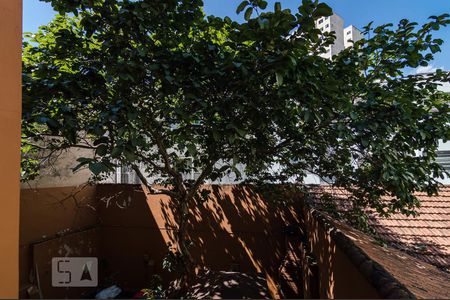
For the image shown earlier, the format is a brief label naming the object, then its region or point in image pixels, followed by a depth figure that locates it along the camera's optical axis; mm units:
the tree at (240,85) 2773
